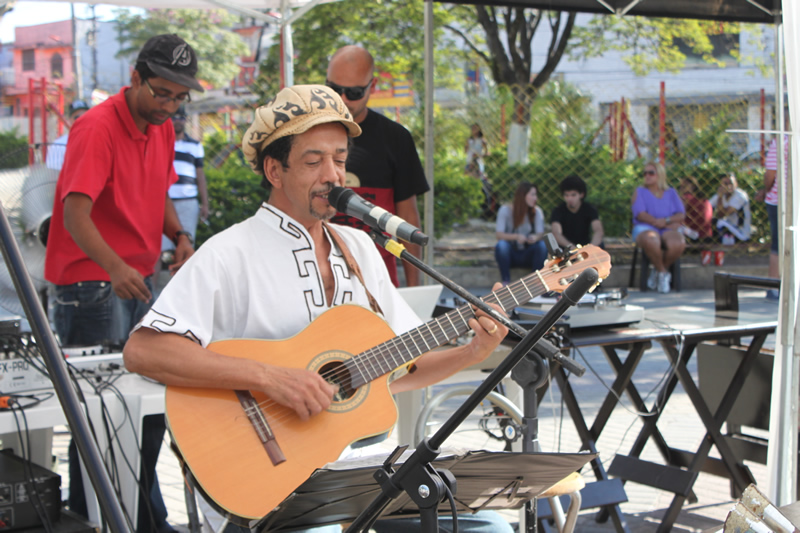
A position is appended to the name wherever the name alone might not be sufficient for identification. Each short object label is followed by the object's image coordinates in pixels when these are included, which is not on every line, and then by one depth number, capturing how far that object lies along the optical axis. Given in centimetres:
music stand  173
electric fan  369
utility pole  1522
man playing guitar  222
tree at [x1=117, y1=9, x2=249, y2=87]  1623
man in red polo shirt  323
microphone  190
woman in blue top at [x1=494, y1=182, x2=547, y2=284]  916
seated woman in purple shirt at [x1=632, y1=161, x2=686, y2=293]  988
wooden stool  243
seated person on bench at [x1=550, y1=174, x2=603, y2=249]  925
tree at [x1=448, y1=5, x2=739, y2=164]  1348
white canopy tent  275
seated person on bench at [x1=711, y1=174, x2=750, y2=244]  1081
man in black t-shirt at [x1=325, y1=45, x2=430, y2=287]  396
